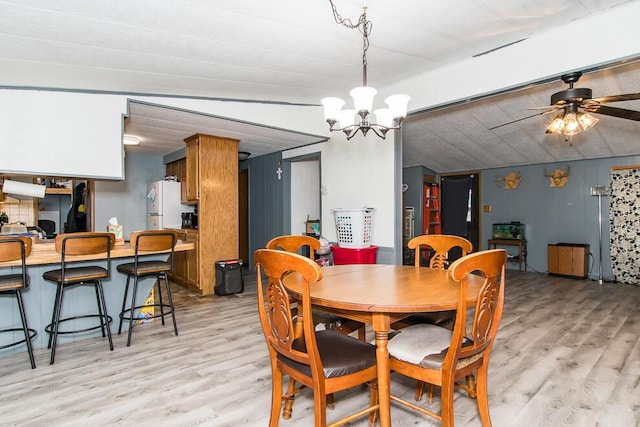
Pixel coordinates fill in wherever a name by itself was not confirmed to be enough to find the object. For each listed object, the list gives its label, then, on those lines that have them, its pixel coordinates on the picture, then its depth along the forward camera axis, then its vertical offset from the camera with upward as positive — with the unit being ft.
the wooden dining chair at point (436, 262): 7.48 -1.37
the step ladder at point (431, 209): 26.21 +0.08
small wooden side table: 23.26 -2.36
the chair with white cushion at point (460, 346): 5.17 -2.22
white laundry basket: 14.23 -0.63
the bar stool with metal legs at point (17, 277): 8.32 -1.53
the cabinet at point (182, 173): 19.52 +2.21
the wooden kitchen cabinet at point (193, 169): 16.40 +2.02
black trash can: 16.26 -2.93
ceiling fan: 9.72 +2.96
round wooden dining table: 5.41 -1.40
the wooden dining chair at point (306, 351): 5.13 -2.25
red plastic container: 14.24 -1.77
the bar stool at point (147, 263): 10.52 -1.53
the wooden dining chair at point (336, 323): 7.61 -2.39
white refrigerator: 19.17 +0.42
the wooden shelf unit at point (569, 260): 20.66 -2.99
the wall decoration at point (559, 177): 21.94 +1.97
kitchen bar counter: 9.75 -2.47
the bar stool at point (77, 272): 9.32 -1.56
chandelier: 7.78 +2.32
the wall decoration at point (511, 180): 23.94 +1.95
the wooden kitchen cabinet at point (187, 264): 17.10 -2.61
